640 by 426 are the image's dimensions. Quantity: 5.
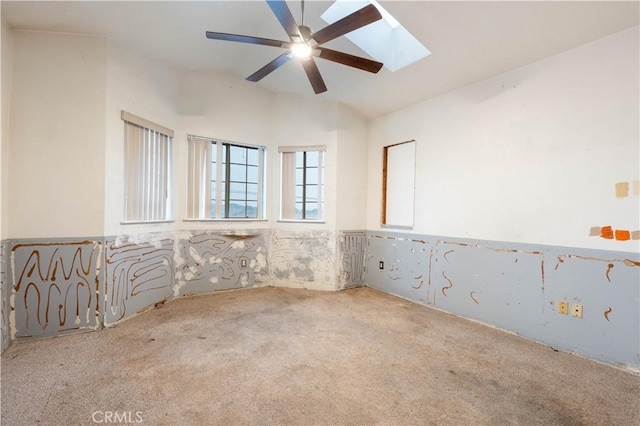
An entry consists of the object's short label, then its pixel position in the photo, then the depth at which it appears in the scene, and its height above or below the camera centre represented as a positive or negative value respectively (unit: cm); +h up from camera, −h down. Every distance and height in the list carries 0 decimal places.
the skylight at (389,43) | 296 +187
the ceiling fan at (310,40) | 195 +137
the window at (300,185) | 450 +44
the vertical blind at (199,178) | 395 +48
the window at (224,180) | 398 +48
